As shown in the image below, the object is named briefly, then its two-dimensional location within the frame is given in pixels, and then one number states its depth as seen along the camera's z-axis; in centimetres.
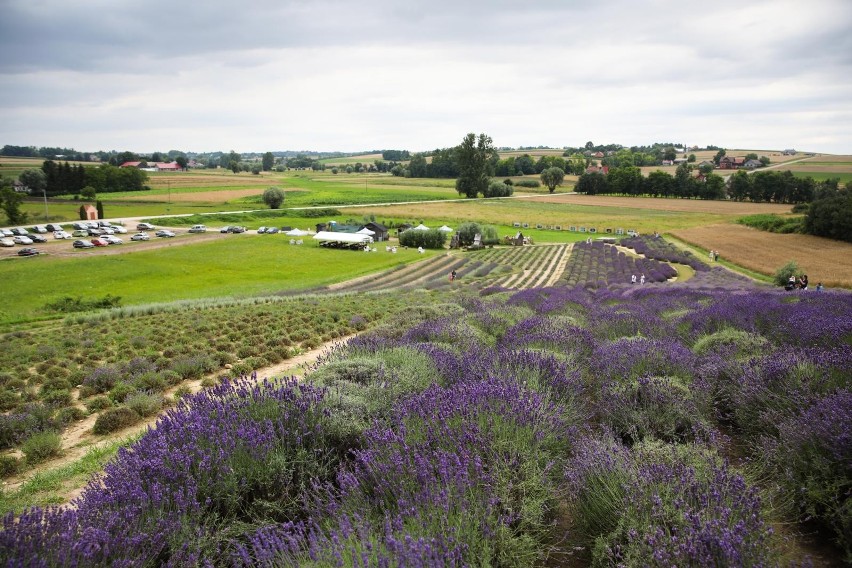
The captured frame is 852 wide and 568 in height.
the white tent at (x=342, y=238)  6219
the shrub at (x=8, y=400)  1009
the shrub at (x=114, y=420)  843
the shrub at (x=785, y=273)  3578
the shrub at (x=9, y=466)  707
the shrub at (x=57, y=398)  1000
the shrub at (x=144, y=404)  906
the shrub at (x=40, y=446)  742
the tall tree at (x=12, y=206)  7244
